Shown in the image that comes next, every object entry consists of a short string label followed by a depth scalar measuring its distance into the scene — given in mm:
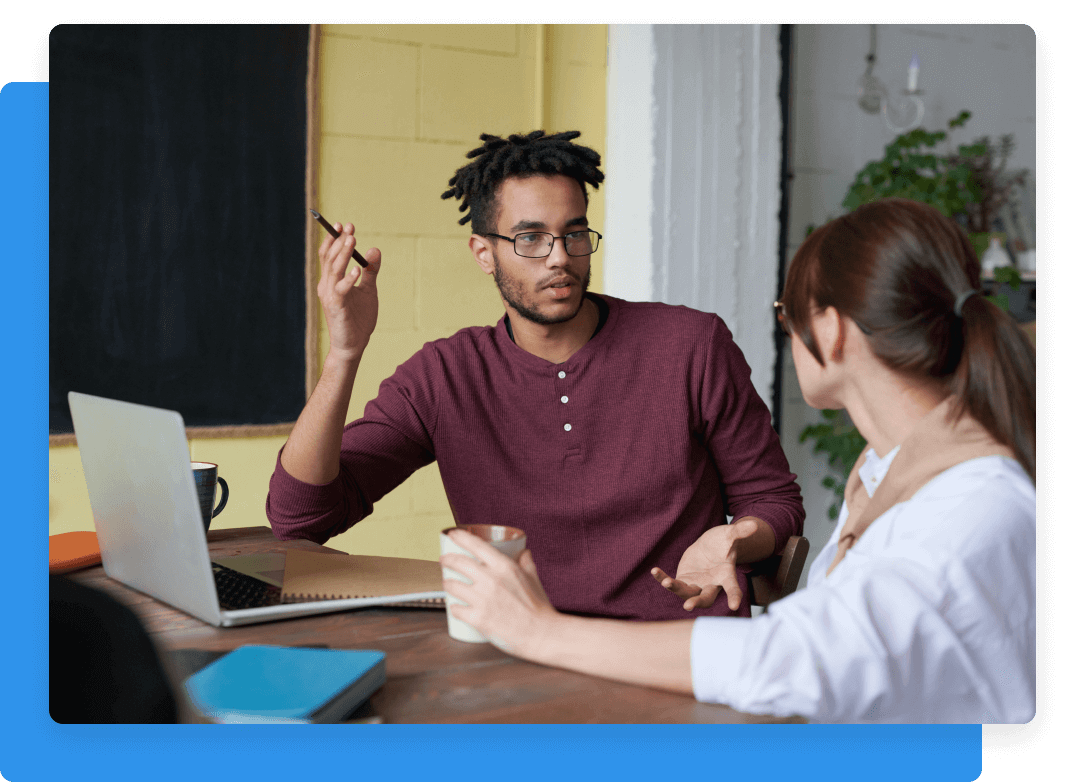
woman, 703
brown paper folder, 1021
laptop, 890
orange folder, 1159
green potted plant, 1963
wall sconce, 2119
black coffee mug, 1239
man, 1434
